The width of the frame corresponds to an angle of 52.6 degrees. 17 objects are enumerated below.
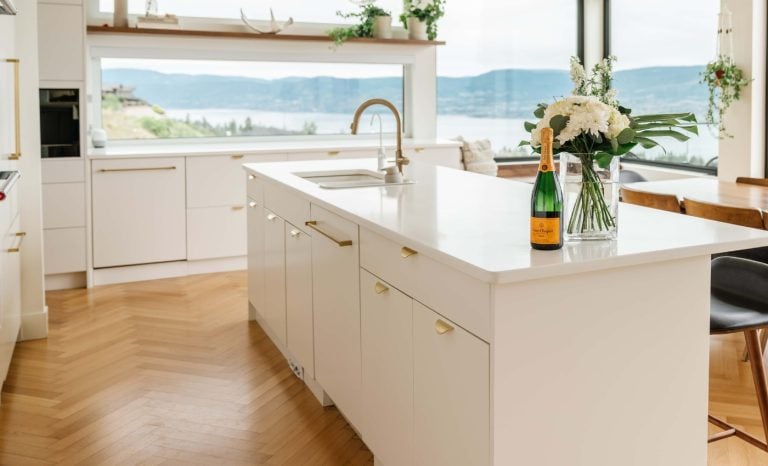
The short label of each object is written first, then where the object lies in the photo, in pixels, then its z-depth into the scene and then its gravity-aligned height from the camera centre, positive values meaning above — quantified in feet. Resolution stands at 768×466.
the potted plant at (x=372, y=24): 21.63 +4.32
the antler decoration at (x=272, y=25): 20.49 +4.13
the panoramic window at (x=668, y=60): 21.61 +3.47
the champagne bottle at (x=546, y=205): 6.22 -0.22
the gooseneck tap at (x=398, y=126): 11.53 +0.78
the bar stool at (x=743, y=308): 8.07 -1.43
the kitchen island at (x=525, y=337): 5.92 -1.34
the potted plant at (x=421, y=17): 22.35 +4.63
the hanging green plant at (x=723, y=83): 18.66 +2.28
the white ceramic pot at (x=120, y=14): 18.97 +4.03
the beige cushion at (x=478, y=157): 22.39 +0.60
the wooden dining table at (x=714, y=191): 12.26 -0.24
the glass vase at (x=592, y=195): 6.70 -0.15
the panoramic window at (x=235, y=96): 20.18 +2.29
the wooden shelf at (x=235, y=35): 18.85 +3.76
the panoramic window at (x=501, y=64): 24.59 +3.67
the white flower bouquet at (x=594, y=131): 6.42 +0.38
